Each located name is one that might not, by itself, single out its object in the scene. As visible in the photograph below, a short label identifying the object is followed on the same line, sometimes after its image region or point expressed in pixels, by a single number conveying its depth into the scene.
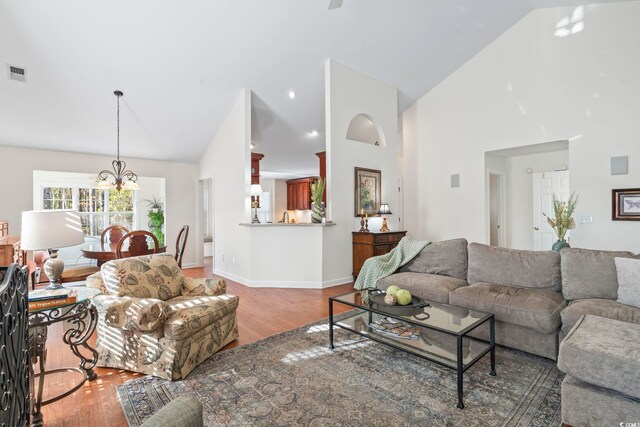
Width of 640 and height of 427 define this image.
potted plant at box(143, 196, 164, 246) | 7.47
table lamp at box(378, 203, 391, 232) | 5.51
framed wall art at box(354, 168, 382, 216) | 5.41
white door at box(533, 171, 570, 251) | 5.71
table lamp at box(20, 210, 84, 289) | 2.18
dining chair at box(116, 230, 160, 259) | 4.18
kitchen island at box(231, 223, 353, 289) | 4.96
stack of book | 1.87
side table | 1.84
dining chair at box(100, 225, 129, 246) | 5.01
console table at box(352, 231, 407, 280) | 5.07
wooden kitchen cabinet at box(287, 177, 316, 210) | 9.81
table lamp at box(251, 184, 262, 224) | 5.43
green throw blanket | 3.82
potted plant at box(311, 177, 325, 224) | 5.00
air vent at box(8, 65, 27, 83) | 4.04
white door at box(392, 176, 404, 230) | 6.96
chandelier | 4.68
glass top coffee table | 2.10
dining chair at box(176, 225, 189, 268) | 4.40
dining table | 4.20
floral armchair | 2.28
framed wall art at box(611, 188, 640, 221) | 4.27
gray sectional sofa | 1.66
